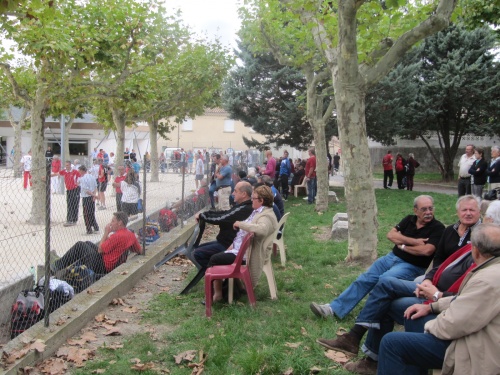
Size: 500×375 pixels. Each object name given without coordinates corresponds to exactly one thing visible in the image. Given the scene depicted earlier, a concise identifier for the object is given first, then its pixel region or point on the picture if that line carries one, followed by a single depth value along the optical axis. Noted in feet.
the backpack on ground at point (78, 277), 19.54
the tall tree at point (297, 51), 49.14
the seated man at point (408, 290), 12.88
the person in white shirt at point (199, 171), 50.20
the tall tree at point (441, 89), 72.28
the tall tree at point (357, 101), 23.76
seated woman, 18.77
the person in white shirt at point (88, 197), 26.65
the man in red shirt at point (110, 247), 21.58
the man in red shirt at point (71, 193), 23.63
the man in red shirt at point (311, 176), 55.77
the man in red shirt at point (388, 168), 74.90
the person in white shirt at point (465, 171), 43.06
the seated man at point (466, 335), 9.54
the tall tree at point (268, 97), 75.31
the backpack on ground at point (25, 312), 15.94
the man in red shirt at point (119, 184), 29.97
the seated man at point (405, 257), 16.33
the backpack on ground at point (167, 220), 34.42
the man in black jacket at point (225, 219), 20.86
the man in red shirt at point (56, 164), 49.76
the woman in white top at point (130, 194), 28.73
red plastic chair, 18.11
